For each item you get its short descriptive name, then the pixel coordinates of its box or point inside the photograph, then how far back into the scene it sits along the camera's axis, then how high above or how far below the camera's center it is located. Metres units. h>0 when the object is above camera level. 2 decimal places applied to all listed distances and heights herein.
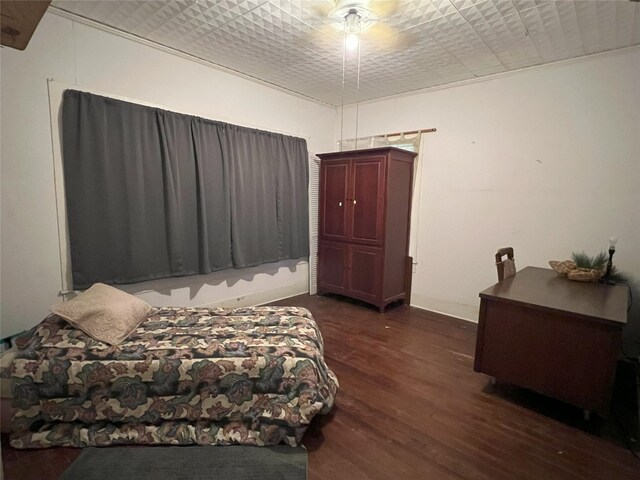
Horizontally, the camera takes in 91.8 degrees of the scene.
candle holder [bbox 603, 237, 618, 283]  2.47 -0.35
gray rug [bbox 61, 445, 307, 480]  1.51 -1.32
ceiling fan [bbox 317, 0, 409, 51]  2.06 +1.35
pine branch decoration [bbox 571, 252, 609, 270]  2.58 -0.43
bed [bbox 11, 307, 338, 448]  1.66 -1.05
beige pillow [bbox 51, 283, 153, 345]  1.85 -0.70
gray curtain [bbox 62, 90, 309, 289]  2.46 +0.09
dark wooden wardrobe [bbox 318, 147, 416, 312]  3.56 -0.20
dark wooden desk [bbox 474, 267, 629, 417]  1.78 -0.80
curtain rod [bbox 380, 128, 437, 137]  3.67 +0.91
